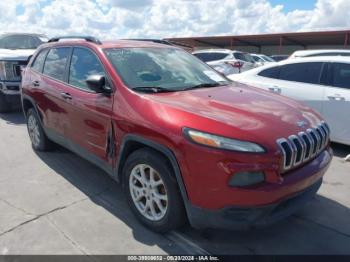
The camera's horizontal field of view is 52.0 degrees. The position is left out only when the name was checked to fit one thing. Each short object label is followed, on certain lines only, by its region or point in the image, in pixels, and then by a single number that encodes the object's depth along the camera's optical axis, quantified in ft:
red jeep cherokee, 8.76
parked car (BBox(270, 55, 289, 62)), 78.48
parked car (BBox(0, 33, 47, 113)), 27.17
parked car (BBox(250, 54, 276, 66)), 66.23
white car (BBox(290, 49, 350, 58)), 25.55
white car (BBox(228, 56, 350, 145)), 18.30
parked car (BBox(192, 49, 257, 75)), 46.06
